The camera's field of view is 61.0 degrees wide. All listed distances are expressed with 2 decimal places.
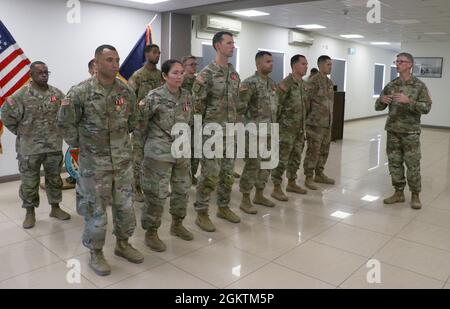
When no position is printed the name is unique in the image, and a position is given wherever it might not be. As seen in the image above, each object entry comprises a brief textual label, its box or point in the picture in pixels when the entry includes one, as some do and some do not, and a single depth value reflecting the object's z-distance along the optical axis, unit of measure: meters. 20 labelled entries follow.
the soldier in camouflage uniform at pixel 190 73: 4.61
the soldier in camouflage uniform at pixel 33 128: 3.36
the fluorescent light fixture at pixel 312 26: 8.76
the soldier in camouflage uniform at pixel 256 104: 3.70
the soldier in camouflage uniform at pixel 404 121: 3.97
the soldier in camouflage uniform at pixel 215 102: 3.28
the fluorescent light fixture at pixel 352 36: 10.48
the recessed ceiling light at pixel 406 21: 7.81
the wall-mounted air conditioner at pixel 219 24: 7.09
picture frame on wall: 11.33
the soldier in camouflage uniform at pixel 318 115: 4.77
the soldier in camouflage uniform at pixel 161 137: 2.81
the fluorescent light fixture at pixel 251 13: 7.12
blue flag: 5.36
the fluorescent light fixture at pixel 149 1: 5.41
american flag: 4.51
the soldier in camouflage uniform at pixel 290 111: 4.24
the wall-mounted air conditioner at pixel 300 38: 9.30
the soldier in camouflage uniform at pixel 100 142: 2.45
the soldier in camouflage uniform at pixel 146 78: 4.11
